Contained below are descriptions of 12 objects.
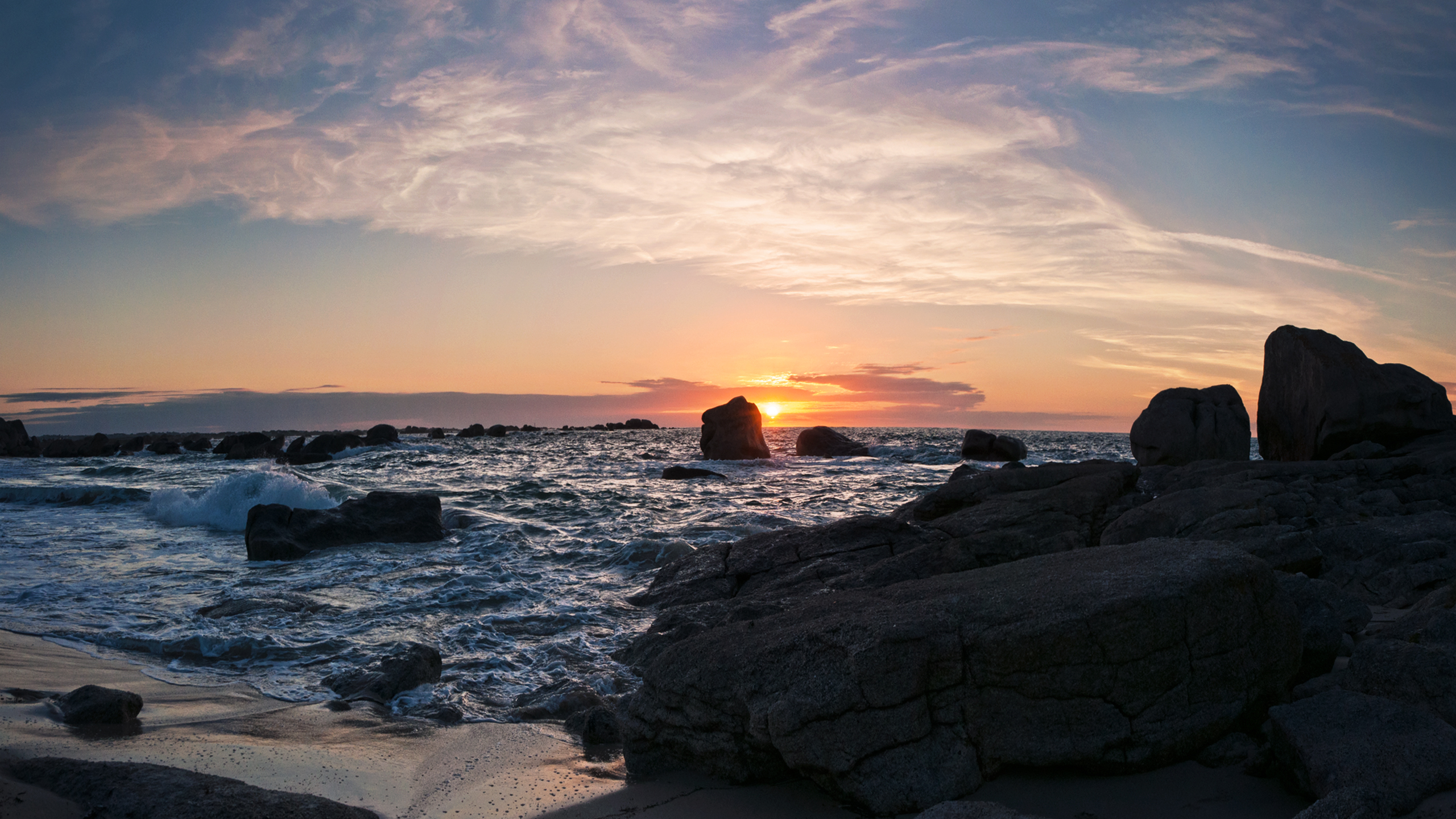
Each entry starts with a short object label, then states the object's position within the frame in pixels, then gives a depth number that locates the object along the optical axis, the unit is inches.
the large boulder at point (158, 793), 127.4
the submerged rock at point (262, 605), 327.0
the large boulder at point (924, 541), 298.4
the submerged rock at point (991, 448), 1317.7
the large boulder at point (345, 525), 466.0
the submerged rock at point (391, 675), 228.4
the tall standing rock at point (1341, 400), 555.8
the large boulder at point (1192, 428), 670.5
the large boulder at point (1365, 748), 111.9
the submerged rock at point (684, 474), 994.7
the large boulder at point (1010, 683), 134.8
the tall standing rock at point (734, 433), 1412.4
